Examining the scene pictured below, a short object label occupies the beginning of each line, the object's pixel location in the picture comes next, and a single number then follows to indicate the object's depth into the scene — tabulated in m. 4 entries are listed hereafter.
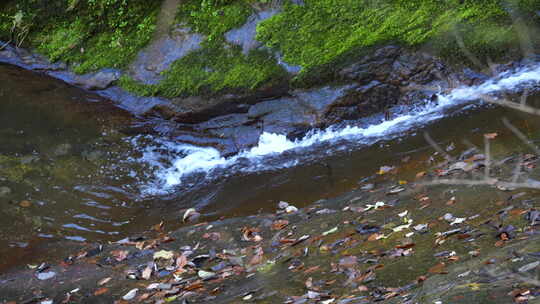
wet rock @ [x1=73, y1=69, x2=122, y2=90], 20.28
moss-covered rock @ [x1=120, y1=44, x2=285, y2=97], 17.84
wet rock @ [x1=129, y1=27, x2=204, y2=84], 19.47
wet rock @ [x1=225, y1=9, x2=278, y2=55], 18.59
